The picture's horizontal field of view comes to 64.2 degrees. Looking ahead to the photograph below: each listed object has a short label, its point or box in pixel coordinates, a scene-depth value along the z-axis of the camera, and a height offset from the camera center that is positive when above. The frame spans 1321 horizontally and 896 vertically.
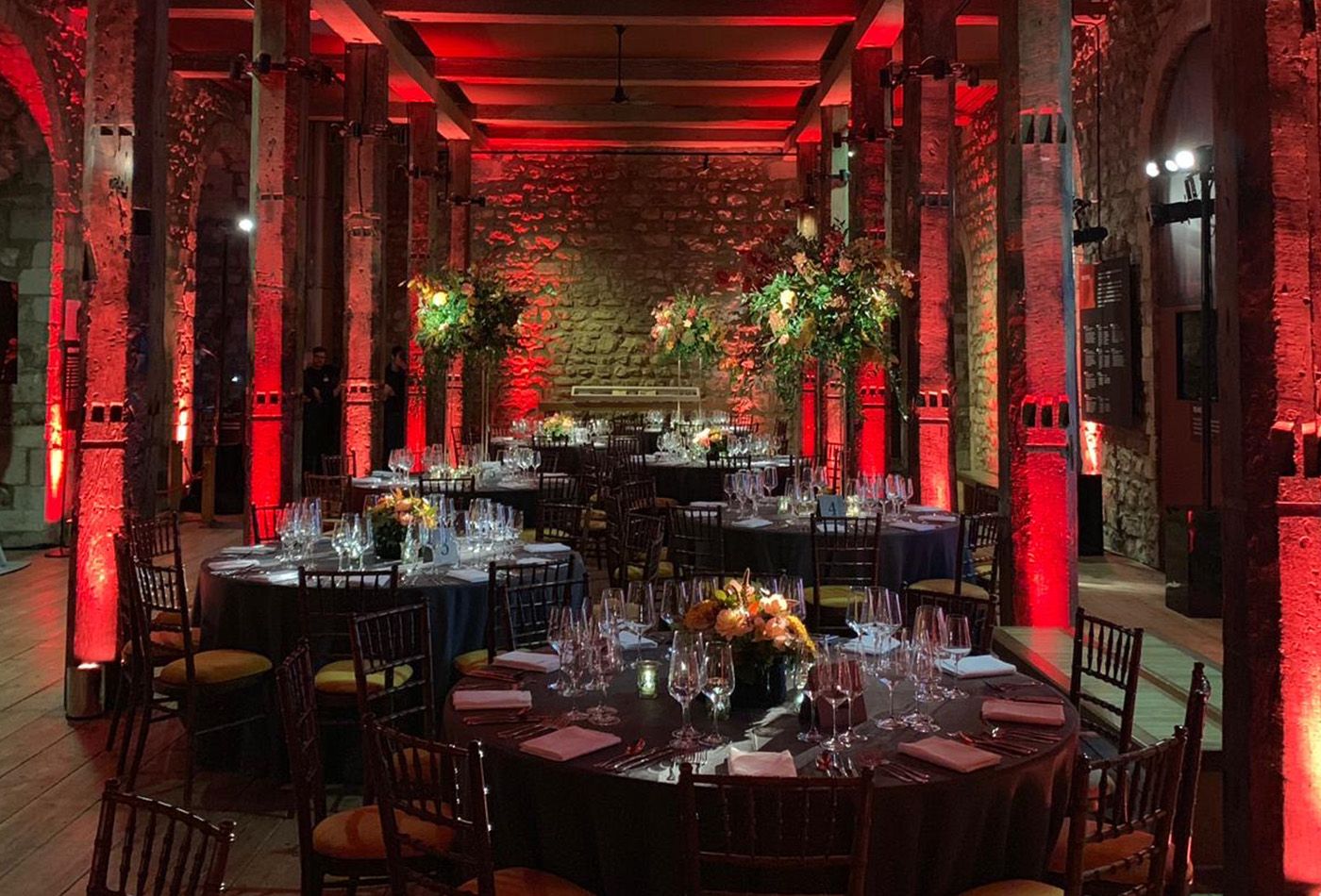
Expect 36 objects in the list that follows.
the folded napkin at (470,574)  4.57 -0.47
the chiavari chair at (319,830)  2.65 -0.94
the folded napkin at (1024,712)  2.72 -0.65
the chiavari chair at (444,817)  2.10 -0.73
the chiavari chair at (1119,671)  3.09 -0.64
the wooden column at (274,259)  7.32 +1.46
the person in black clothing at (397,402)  12.77 +0.86
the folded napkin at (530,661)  3.25 -0.61
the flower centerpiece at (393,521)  4.83 -0.24
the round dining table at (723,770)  2.28 -0.79
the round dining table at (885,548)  5.95 -0.47
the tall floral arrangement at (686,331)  11.77 +1.52
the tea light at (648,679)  2.99 -0.62
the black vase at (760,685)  2.85 -0.60
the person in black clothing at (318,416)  11.88 +0.64
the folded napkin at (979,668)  3.18 -0.62
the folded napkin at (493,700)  2.88 -0.64
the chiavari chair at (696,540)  6.07 -0.43
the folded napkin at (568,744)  2.47 -0.66
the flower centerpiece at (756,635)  2.82 -0.45
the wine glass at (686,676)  2.55 -0.51
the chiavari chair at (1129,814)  2.11 -0.74
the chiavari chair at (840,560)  5.53 -0.51
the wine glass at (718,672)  2.60 -0.51
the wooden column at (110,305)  5.05 +0.79
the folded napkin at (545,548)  5.32 -0.41
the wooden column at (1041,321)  5.21 +0.72
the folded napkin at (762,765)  2.34 -0.67
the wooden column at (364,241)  9.82 +2.19
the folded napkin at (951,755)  2.38 -0.67
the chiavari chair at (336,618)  4.10 -0.59
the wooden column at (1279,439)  2.83 +0.07
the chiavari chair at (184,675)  4.11 -0.83
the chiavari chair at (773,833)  1.94 -0.74
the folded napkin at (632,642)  3.50 -0.59
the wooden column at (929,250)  7.71 +1.59
